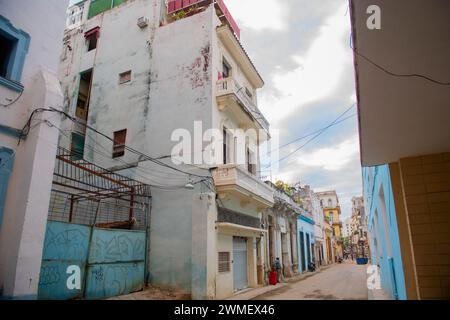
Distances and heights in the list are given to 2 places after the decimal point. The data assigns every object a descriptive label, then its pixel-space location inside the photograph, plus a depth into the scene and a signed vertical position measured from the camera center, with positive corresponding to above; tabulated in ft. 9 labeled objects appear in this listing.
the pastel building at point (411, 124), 7.84 +4.85
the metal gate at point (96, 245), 28.25 +0.01
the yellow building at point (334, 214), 173.42 +18.26
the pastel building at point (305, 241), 85.87 +0.91
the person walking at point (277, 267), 59.21 -4.32
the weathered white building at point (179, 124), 40.86 +18.83
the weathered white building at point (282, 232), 62.65 +2.65
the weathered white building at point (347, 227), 231.91 +12.26
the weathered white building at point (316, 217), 108.47 +10.40
